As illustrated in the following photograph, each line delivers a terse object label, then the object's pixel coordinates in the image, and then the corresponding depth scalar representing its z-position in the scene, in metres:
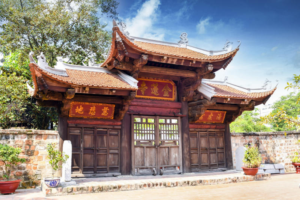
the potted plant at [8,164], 6.94
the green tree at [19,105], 12.12
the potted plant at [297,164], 11.89
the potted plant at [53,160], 6.64
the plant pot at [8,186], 6.89
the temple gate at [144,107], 8.46
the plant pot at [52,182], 6.61
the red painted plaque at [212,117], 11.22
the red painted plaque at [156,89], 10.13
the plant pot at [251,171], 9.24
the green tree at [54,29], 14.42
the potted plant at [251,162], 9.28
